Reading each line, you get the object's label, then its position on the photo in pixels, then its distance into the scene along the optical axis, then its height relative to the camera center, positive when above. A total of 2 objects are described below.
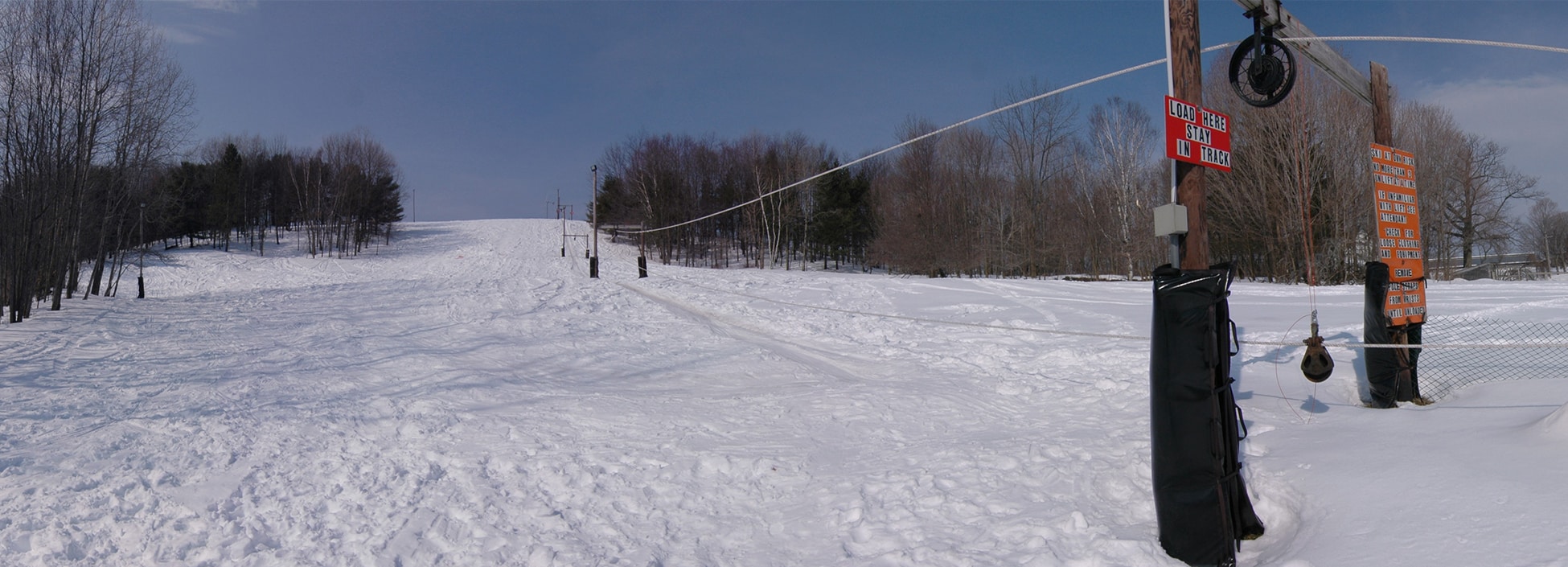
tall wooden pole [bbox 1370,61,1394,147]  7.27 +1.56
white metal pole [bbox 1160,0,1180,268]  4.55 +1.20
